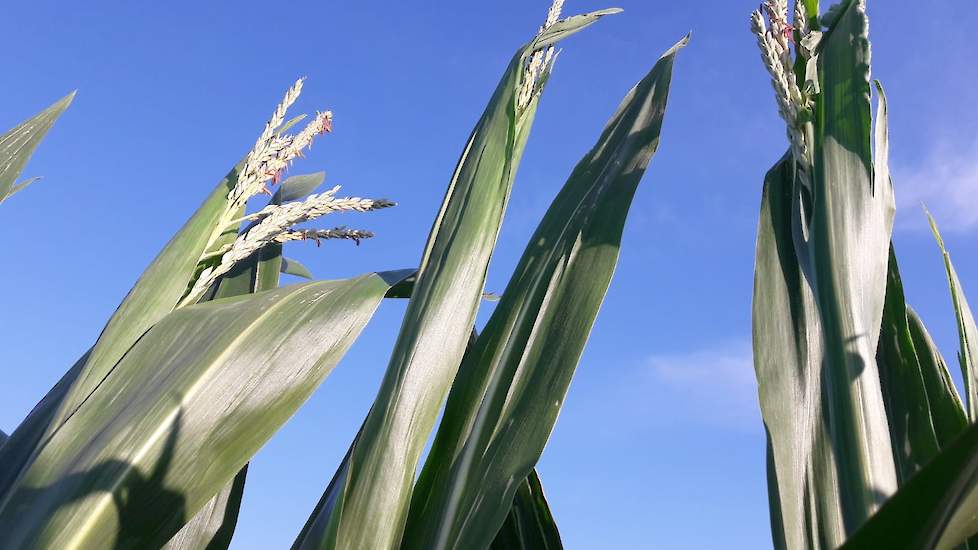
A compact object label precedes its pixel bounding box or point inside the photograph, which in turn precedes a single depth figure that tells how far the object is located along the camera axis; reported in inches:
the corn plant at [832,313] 26.4
